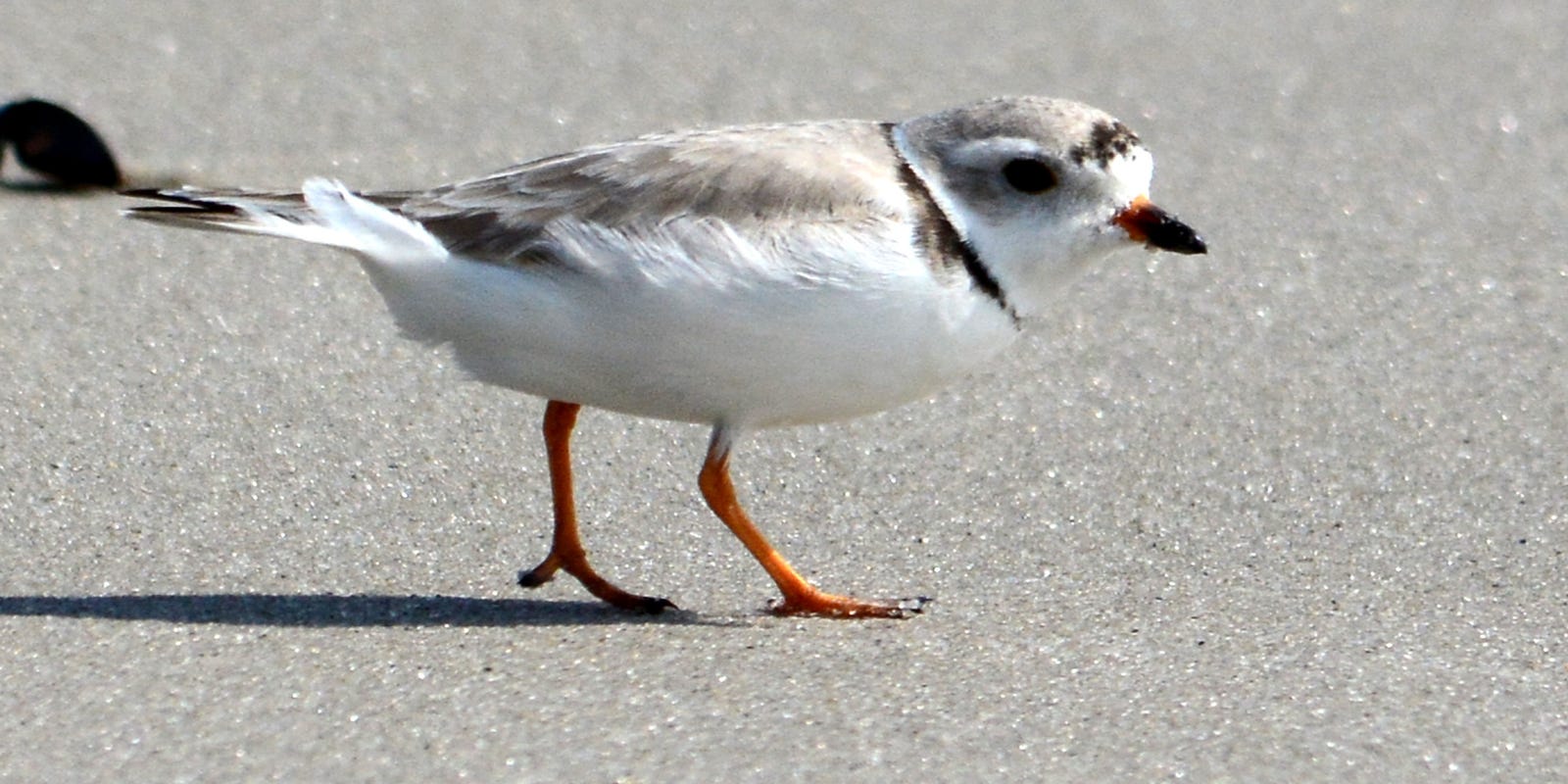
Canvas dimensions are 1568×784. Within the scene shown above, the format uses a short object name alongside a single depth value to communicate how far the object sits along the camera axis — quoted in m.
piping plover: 7.55
